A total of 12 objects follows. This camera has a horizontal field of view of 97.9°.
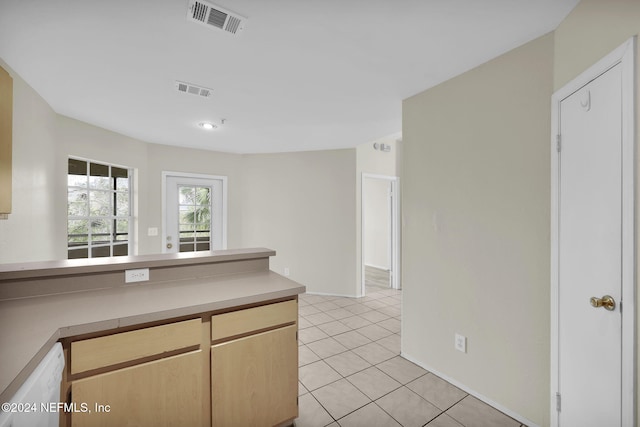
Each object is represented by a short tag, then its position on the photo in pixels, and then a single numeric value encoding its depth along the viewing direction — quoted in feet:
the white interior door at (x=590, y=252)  3.84
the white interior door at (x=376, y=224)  20.95
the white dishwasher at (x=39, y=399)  2.57
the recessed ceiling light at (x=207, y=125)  10.43
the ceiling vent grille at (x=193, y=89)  7.23
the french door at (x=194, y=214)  13.82
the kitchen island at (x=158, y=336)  3.68
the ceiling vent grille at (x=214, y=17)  4.46
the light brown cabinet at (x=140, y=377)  3.70
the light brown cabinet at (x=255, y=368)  4.63
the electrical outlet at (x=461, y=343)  6.67
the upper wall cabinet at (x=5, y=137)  5.15
